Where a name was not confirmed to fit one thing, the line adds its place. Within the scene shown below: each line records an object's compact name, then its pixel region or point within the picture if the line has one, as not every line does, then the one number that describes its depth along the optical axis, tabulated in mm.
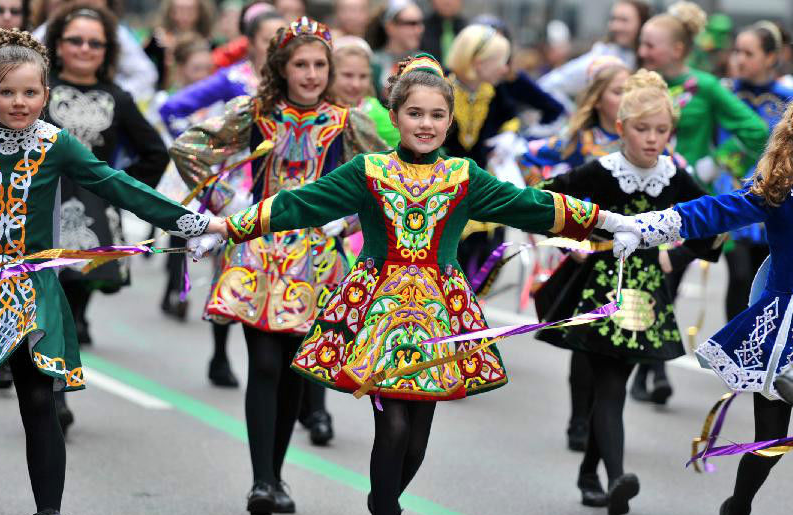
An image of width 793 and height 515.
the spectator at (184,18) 25582
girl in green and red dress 10187
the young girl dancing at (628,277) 12327
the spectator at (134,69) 20931
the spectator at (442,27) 22900
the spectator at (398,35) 20346
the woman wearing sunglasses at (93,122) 14261
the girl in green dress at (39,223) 10437
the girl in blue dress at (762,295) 10444
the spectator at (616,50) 19989
